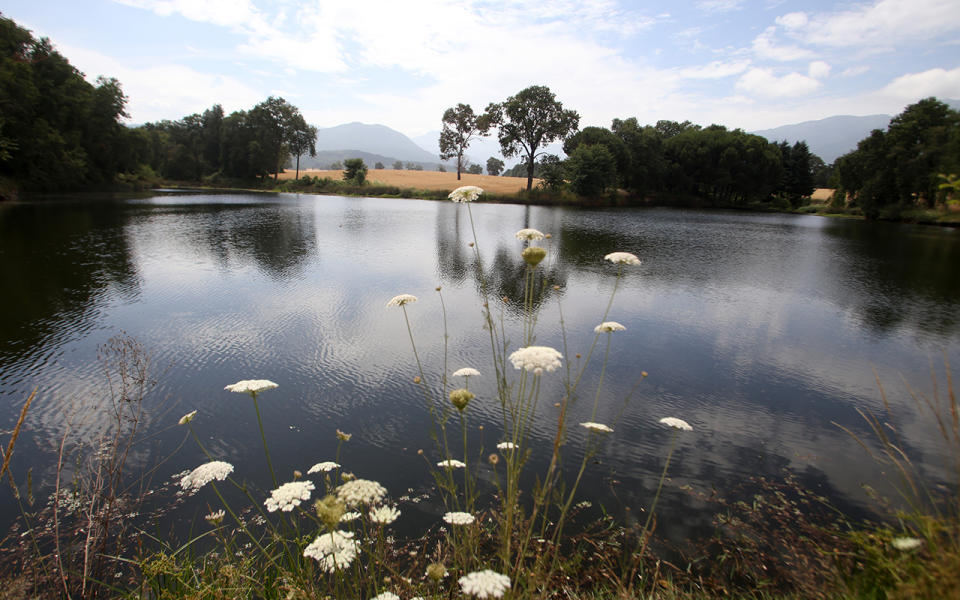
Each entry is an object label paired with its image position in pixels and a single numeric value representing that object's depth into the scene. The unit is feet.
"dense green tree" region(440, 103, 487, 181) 198.90
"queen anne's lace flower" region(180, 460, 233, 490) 8.40
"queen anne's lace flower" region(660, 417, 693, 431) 10.94
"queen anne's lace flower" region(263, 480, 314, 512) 7.43
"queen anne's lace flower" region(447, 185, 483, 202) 11.75
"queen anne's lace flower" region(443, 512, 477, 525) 7.38
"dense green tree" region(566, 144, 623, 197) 153.89
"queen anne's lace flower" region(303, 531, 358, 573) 7.21
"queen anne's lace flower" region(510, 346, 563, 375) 6.90
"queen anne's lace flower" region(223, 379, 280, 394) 8.57
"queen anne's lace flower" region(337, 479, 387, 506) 6.58
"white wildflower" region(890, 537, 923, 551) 6.41
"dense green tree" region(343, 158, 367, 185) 192.34
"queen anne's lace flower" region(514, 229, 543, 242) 10.14
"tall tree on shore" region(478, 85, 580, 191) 164.35
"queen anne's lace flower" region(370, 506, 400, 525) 7.98
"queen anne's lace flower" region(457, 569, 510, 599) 5.39
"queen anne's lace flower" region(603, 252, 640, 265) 9.92
